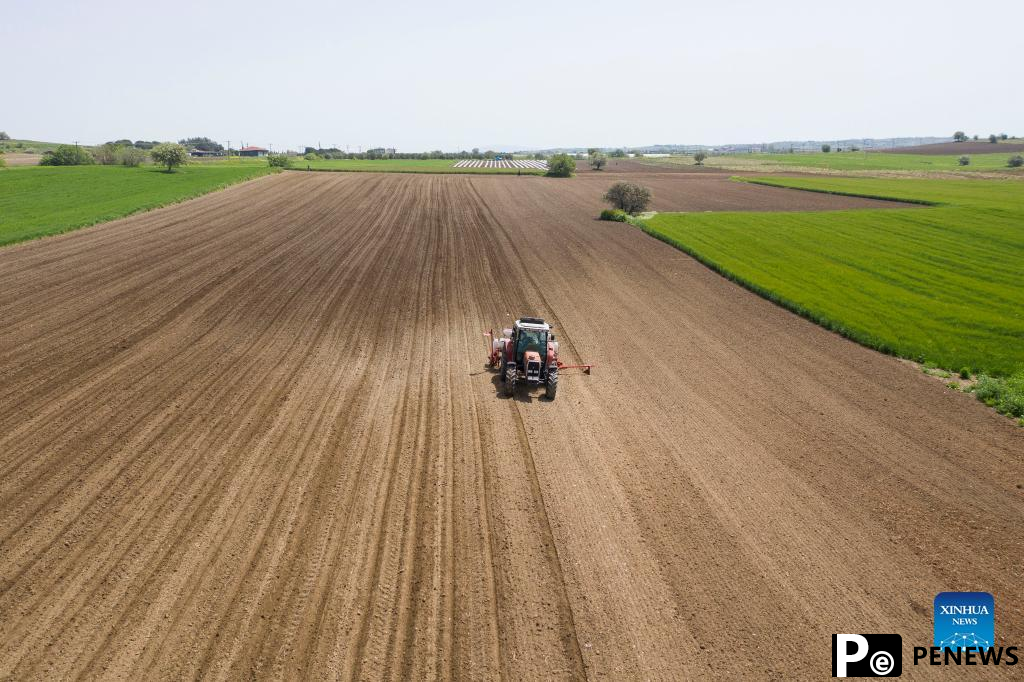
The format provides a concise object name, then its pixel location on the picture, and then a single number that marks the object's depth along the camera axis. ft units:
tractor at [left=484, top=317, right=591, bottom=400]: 57.21
